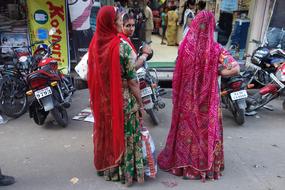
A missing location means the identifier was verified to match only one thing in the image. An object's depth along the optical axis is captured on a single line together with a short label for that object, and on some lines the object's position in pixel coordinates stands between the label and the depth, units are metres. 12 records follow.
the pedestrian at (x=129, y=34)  2.90
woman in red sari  2.81
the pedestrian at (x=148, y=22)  8.77
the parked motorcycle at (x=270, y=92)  5.15
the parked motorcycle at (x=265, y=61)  5.46
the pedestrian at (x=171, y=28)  9.99
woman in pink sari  3.03
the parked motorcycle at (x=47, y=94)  4.50
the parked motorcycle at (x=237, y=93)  4.70
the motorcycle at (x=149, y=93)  4.56
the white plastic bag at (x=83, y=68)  3.20
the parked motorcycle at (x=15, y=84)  5.02
